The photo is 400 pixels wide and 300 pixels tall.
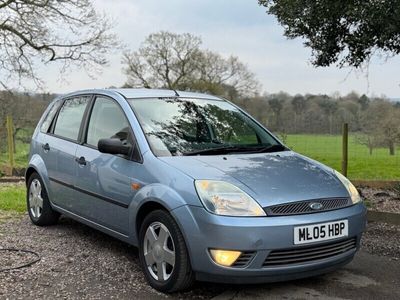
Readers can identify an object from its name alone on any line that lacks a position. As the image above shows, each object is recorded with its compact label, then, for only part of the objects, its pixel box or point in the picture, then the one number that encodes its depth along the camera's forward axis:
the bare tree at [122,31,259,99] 44.66
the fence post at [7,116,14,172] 14.05
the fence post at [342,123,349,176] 8.34
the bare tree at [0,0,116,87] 22.80
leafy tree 5.58
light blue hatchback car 3.52
